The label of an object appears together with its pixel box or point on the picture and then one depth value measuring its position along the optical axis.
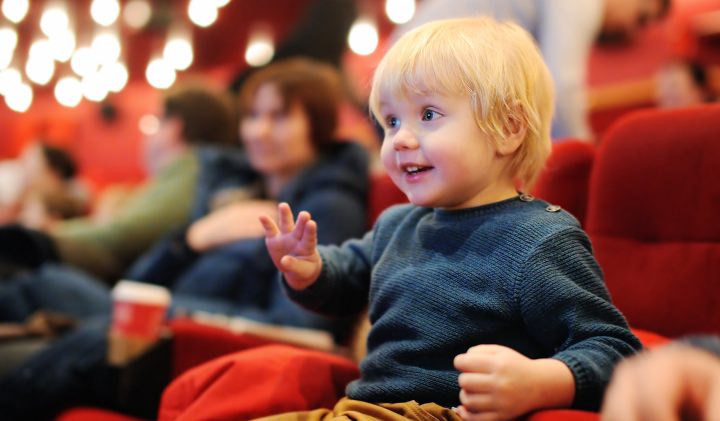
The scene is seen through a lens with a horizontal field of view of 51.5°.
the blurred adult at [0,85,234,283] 2.76
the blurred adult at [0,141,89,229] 3.44
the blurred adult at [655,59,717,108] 3.34
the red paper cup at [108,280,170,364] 1.59
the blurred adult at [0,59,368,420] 1.78
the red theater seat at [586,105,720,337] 1.22
